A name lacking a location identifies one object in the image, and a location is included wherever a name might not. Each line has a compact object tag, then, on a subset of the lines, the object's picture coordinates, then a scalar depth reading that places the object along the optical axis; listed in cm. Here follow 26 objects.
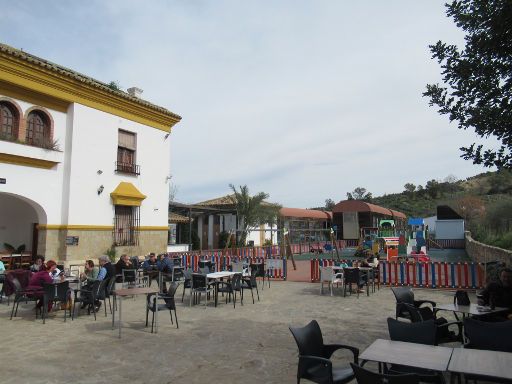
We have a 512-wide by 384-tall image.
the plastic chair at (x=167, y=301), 753
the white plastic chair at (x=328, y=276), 1138
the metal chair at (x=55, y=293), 802
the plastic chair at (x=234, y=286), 991
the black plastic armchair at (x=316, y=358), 387
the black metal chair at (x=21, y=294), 839
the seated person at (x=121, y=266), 1179
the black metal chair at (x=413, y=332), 409
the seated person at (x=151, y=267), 1315
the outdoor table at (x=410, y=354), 344
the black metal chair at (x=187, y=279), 1085
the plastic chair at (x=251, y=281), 1065
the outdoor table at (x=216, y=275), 1003
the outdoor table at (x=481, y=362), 326
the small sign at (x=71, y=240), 1518
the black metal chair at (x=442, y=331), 528
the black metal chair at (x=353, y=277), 1088
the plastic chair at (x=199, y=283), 975
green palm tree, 3075
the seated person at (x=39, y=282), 848
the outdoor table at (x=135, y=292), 728
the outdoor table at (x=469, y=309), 583
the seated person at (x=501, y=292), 631
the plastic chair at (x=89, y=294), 838
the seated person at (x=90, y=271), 988
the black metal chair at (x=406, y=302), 591
